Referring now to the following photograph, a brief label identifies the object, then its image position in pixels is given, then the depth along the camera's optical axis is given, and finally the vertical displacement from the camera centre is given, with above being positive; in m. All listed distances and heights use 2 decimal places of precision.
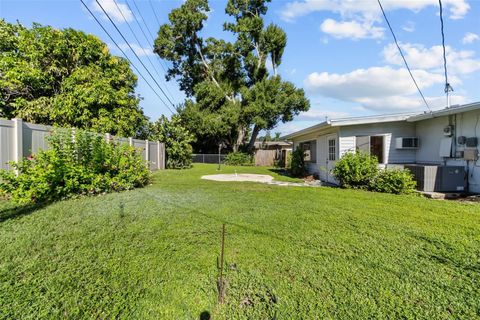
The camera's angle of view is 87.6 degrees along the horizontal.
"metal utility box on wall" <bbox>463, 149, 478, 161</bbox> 6.57 +0.04
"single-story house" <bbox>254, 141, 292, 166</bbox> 23.54 -0.24
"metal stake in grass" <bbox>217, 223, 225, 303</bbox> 2.08 -1.20
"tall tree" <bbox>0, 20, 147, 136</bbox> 10.14 +3.09
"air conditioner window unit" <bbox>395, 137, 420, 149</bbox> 8.64 +0.43
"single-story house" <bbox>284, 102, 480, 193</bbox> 6.84 +0.44
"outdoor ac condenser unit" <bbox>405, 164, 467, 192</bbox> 6.90 -0.65
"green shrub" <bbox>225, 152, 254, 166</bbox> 22.95 -0.44
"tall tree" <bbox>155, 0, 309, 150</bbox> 21.39 +8.06
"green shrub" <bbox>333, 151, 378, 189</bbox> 7.67 -0.46
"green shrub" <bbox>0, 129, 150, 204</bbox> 5.01 -0.41
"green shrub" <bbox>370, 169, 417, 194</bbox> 7.00 -0.77
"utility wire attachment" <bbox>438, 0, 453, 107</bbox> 5.76 +2.90
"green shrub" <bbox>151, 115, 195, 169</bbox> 16.33 +1.00
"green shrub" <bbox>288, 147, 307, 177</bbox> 12.49 -0.43
